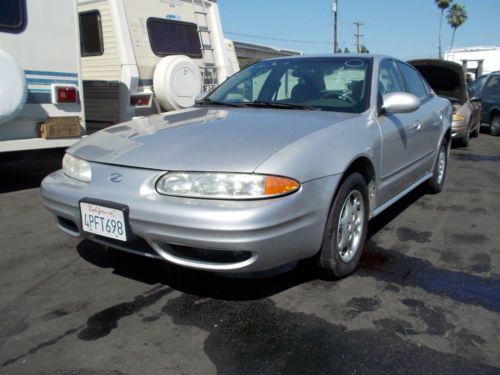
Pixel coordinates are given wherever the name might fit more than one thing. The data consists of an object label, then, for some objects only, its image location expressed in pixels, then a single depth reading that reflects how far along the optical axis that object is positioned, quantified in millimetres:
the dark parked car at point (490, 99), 11523
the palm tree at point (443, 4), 55219
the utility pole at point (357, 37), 55438
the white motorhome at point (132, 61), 6578
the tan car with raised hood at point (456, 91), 9336
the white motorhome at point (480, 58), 23062
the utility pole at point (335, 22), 31188
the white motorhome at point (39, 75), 4875
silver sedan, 2496
